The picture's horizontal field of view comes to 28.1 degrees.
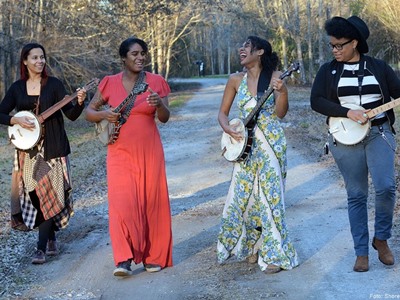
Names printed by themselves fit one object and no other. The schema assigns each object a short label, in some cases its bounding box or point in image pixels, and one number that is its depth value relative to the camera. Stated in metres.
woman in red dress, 6.93
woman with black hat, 6.28
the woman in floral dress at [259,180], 6.75
